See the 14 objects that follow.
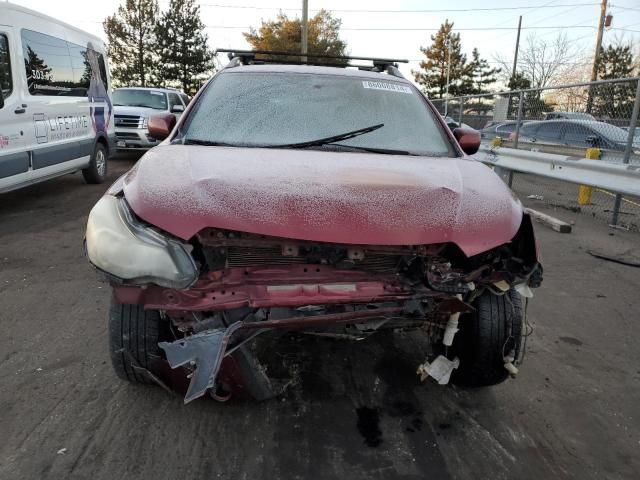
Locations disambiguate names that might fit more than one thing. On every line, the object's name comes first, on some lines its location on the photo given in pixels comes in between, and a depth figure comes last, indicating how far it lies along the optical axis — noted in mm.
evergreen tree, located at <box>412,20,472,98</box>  54594
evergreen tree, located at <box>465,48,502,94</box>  56188
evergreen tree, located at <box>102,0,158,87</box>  32906
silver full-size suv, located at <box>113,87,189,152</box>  12141
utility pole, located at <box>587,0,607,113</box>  27547
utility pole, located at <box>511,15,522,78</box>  43634
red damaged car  2047
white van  6250
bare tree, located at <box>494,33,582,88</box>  43625
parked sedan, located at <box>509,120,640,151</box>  7042
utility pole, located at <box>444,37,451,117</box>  51375
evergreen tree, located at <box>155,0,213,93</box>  33750
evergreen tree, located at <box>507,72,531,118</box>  43325
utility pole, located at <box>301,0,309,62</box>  24562
